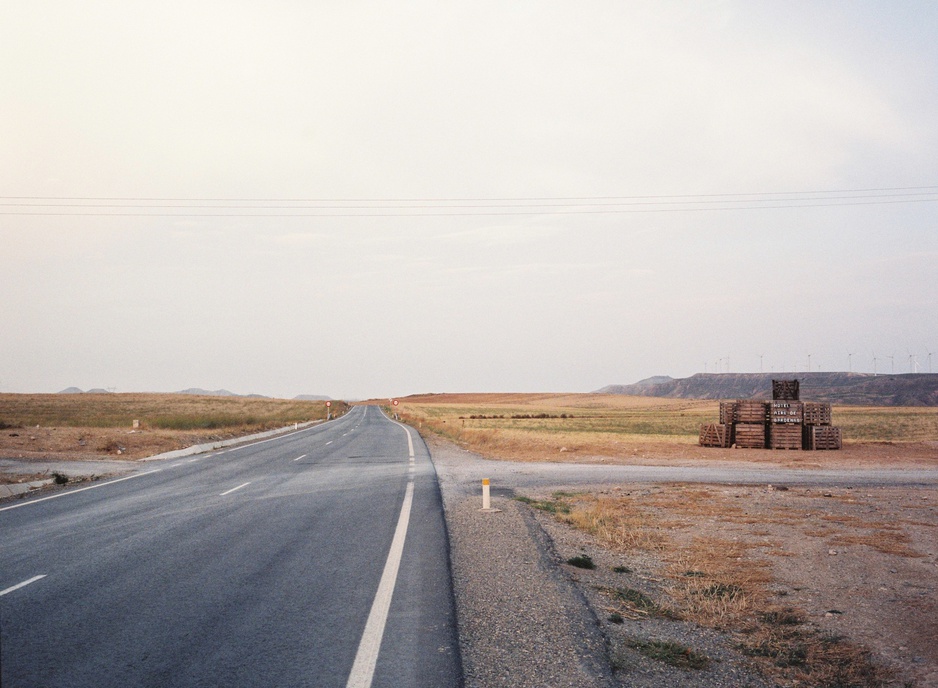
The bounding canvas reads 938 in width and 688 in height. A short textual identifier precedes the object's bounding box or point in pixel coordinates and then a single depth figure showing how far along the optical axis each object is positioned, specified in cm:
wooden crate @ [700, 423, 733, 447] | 3338
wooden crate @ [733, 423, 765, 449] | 3294
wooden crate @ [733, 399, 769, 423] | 3306
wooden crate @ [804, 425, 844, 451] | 3169
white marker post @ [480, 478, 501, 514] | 1254
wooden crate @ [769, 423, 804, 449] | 3219
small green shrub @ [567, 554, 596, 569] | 870
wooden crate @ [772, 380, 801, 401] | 3406
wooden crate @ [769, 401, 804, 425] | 3228
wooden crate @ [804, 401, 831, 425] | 3212
